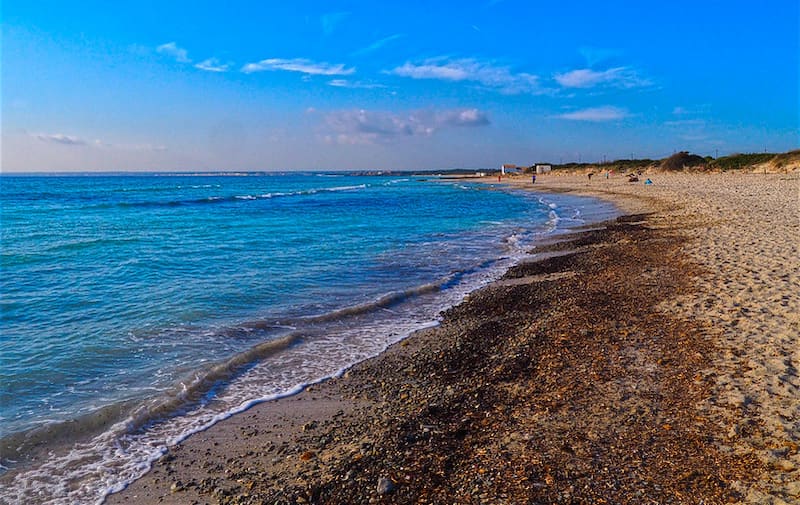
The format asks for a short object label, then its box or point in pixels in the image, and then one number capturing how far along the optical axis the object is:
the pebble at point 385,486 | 4.10
